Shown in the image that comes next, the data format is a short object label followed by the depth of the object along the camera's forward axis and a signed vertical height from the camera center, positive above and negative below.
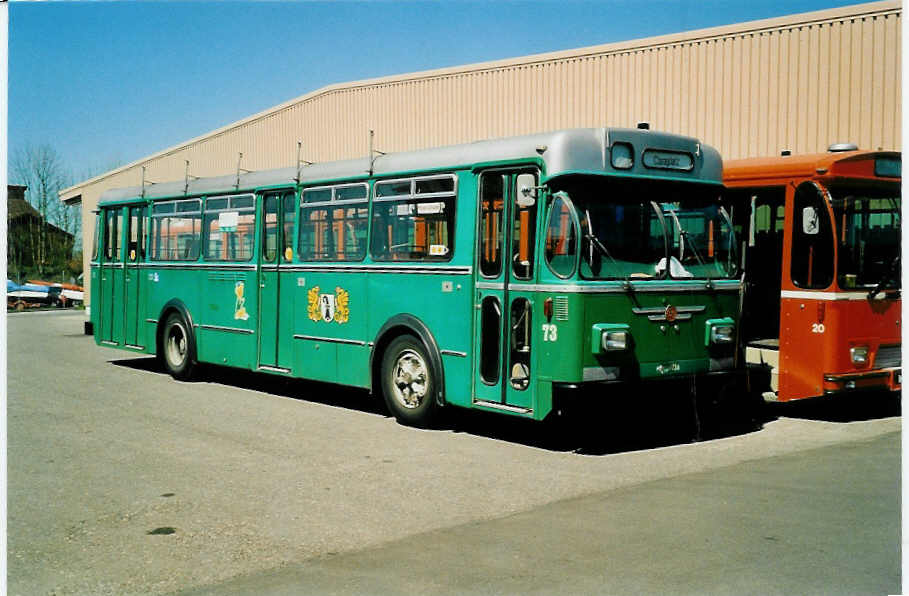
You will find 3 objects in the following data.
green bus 8.53 +0.04
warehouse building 12.03 +2.86
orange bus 9.92 +0.03
